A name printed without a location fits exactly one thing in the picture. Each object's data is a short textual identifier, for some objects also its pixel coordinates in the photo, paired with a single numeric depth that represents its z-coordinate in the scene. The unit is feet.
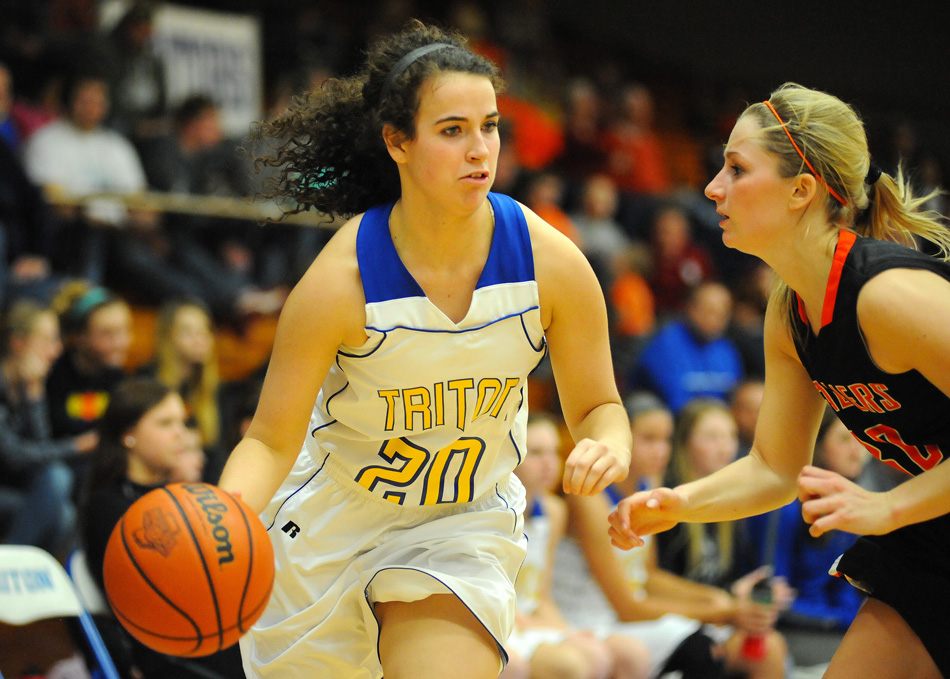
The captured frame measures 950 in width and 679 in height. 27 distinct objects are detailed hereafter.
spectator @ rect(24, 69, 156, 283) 42.29
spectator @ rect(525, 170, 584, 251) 53.72
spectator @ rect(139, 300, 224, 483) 36.55
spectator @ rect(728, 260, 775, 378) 50.26
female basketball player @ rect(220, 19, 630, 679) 16.80
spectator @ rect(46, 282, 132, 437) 35.19
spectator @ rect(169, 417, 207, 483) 26.37
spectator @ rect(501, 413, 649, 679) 26.71
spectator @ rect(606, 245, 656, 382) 51.29
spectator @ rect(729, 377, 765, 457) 39.55
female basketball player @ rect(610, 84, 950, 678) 14.92
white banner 50.85
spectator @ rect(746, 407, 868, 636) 33.09
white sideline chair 23.07
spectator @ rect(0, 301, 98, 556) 32.12
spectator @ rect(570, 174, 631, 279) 57.82
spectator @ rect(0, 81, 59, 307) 38.24
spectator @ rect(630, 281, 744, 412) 47.42
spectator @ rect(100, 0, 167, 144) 45.88
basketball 14.71
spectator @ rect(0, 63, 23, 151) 39.47
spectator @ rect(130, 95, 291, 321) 43.65
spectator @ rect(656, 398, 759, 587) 31.86
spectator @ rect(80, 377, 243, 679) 24.45
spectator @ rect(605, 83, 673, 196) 68.85
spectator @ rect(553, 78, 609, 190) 65.51
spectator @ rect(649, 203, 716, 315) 58.03
